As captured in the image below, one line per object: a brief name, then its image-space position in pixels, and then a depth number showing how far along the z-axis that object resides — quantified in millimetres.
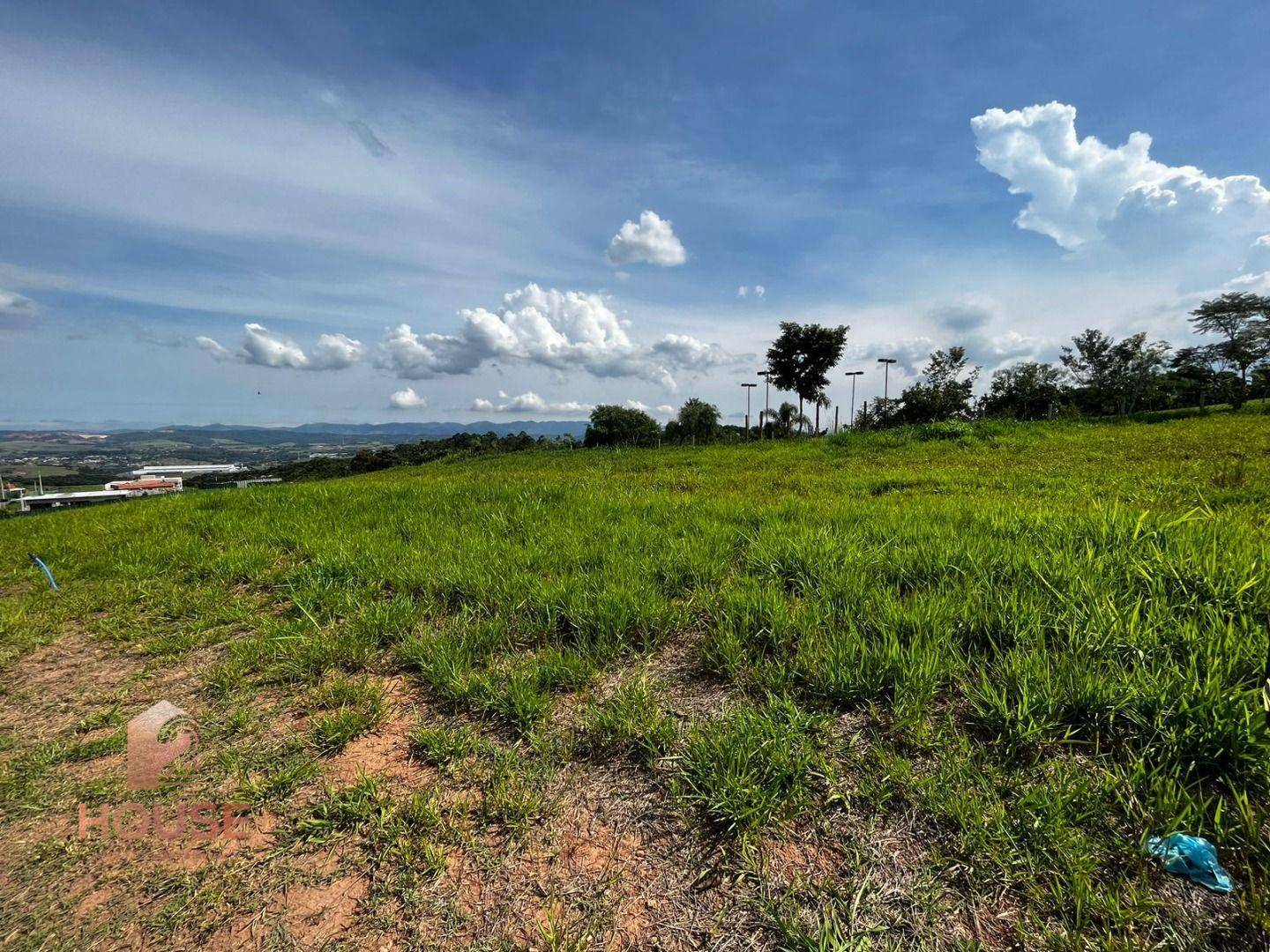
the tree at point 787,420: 46331
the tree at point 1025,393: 44656
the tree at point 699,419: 67438
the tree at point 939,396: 39125
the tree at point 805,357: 36419
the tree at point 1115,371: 38469
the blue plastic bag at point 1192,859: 1560
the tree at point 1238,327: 38500
